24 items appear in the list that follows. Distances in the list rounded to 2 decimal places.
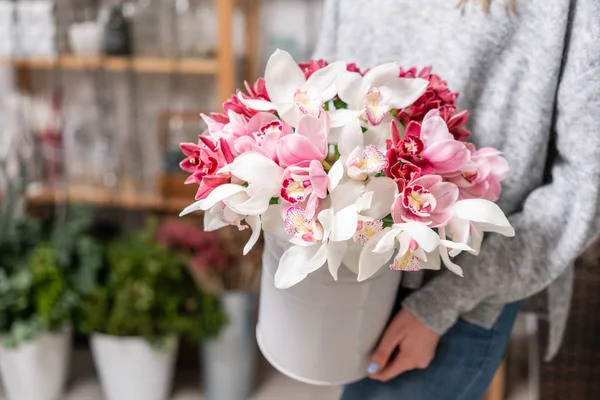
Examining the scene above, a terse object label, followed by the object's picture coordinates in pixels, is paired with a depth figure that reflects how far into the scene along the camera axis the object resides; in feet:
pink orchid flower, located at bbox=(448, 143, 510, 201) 2.43
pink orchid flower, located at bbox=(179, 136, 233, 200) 2.34
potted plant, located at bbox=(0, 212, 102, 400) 6.28
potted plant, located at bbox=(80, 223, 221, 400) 6.33
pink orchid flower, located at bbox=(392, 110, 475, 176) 2.28
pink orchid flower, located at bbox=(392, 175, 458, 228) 2.21
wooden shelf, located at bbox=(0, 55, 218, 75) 6.47
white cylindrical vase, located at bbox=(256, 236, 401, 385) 2.59
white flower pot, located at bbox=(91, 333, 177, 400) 6.45
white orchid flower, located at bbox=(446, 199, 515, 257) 2.25
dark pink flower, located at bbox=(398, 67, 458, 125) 2.47
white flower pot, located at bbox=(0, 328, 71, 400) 6.39
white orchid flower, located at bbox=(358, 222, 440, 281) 2.13
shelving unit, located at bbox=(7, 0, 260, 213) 6.30
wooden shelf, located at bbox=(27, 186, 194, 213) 6.91
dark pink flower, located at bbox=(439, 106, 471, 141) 2.44
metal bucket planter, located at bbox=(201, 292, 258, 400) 6.62
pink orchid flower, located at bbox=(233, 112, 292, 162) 2.29
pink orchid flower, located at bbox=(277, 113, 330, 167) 2.23
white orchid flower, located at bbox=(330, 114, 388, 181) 2.23
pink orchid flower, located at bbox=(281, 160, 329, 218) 2.20
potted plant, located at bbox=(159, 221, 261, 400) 6.62
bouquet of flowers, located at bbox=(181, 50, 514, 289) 2.22
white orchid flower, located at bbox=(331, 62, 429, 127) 2.39
